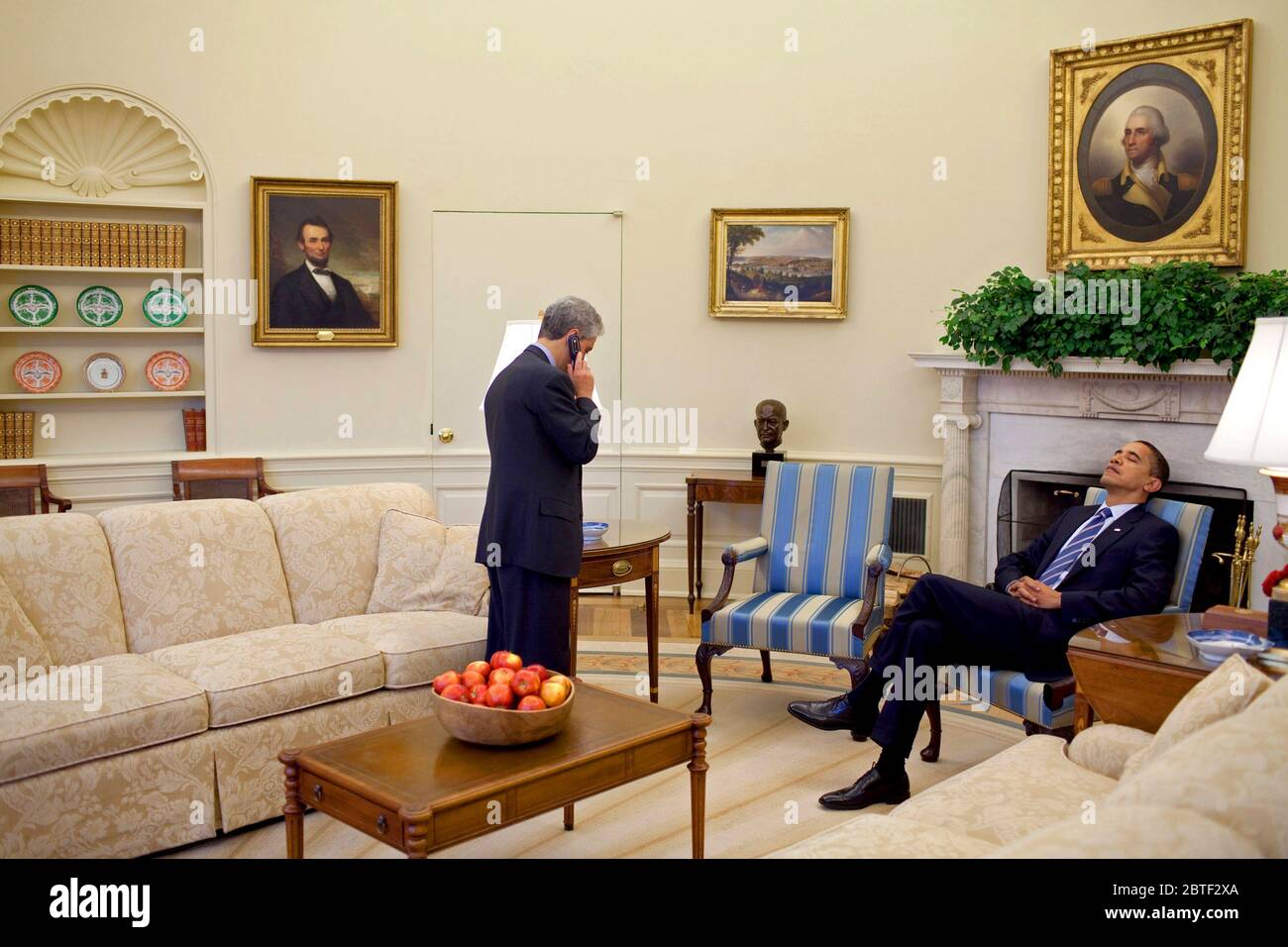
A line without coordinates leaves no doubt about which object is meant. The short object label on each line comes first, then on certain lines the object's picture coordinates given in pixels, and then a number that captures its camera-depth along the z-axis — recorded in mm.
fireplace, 5637
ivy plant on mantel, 5262
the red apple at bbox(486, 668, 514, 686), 3061
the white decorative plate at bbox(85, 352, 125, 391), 6887
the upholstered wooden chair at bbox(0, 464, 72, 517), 6371
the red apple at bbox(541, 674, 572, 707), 3074
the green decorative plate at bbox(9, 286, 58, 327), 6691
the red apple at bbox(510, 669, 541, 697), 3049
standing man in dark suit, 3992
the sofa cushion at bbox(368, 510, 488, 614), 4637
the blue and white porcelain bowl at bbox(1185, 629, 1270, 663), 3178
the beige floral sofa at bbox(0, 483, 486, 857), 3311
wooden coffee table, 2689
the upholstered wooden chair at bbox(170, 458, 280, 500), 6723
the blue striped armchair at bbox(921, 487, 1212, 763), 3844
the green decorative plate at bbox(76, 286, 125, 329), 6852
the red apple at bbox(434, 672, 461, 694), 3096
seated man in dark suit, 3973
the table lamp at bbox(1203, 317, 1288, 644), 3223
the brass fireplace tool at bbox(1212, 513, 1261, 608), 5293
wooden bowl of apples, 2988
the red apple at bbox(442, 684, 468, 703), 3062
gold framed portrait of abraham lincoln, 6930
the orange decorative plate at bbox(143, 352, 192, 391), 6973
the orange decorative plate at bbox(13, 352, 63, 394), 6727
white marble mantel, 5672
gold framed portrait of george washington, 5840
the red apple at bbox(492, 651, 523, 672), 3156
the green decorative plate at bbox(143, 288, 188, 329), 6930
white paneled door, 7090
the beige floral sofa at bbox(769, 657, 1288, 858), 1604
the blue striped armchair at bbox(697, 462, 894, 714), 4680
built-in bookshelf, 6738
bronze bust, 6832
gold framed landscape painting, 6949
